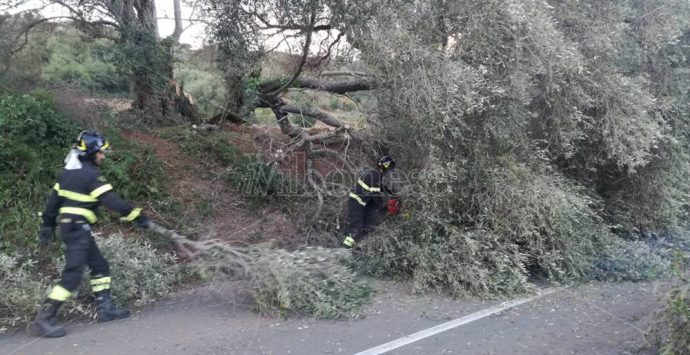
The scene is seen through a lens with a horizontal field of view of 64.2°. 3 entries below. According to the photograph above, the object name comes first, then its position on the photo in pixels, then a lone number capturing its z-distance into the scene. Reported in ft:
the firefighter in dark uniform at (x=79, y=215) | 16.98
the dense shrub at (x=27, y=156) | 22.98
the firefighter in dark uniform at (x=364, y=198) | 26.78
